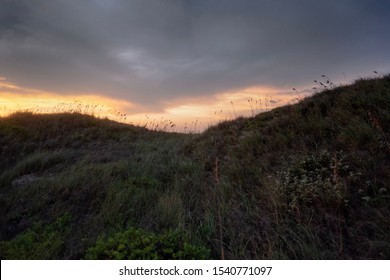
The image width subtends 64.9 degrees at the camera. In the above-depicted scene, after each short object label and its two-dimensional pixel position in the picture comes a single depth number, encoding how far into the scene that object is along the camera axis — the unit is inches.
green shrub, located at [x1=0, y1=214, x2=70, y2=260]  145.4
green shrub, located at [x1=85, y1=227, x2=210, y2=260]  130.2
